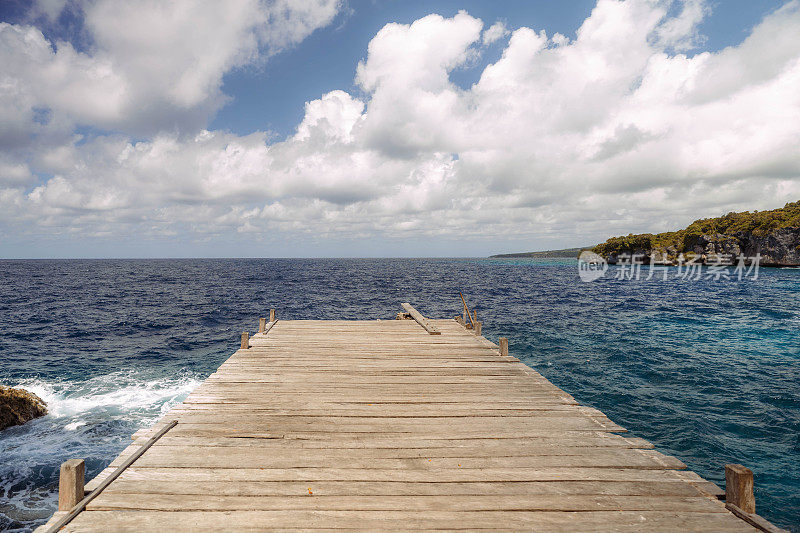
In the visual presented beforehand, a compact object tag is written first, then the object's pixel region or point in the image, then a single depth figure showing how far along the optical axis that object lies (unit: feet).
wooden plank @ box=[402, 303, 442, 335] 41.76
